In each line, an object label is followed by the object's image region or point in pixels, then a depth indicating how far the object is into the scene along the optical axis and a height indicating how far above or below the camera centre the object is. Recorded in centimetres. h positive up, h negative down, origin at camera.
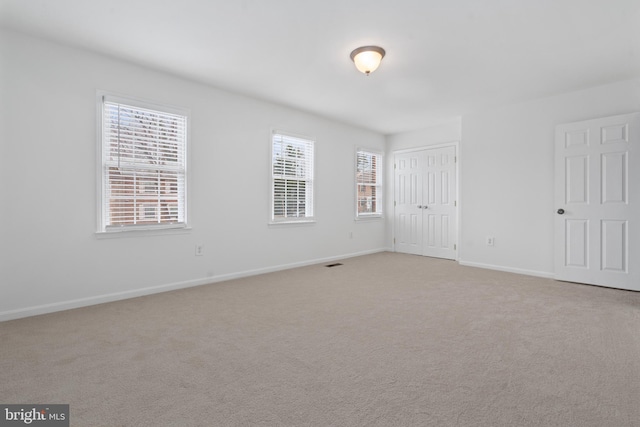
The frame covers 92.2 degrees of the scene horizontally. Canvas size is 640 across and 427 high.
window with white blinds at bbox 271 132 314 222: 488 +57
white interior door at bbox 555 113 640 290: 378 +16
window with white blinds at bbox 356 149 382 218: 640 +62
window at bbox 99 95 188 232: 330 +52
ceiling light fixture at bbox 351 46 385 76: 304 +157
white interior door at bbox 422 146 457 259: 591 +22
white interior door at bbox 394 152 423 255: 644 +23
